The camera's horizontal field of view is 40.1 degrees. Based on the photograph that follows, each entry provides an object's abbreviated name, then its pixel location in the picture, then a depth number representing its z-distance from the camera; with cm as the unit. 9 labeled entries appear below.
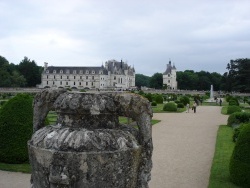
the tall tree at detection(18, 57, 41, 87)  7638
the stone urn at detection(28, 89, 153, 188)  215
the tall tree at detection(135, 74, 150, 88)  12880
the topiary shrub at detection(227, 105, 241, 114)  2419
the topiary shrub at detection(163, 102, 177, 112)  2820
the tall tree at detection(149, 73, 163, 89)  10012
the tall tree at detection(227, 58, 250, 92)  6782
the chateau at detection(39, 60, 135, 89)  8912
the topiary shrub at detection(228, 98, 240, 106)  3101
